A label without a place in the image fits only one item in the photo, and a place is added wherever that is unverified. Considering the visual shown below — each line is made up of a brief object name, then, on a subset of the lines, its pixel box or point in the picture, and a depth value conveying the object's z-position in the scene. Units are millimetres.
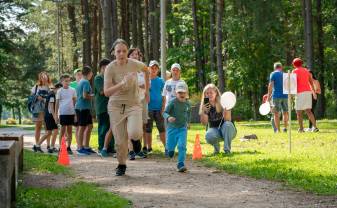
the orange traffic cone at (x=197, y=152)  12609
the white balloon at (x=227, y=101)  13047
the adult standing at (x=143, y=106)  12328
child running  11062
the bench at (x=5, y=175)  6152
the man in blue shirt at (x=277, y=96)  18625
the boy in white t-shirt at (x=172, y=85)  13395
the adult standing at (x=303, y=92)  18172
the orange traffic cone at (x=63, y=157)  12086
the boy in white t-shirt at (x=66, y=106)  14602
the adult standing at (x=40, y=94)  15016
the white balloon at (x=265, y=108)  19750
